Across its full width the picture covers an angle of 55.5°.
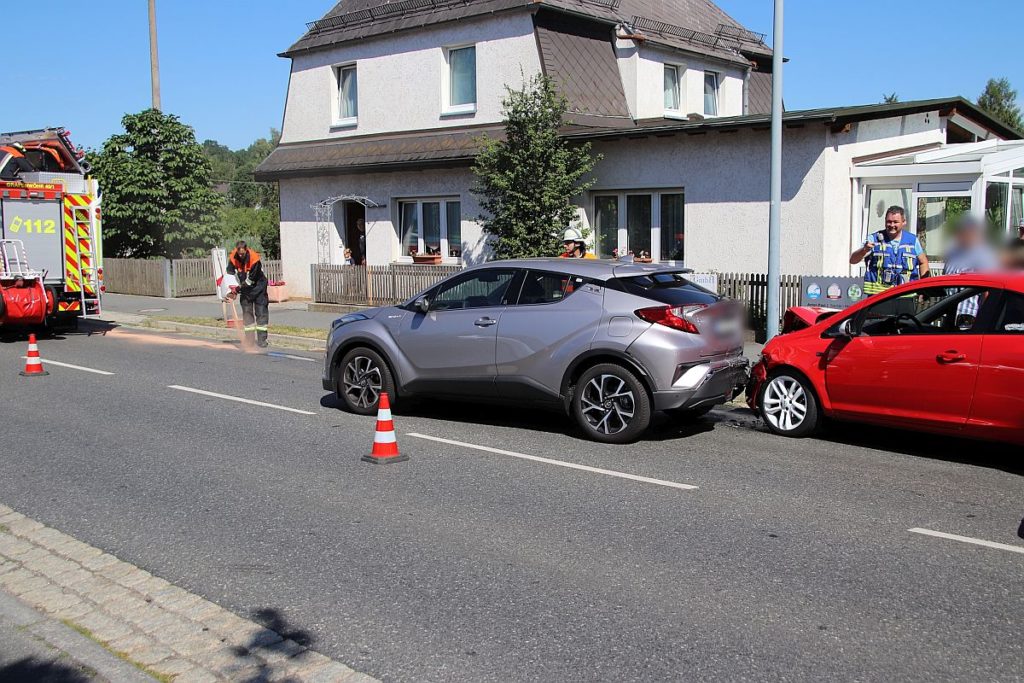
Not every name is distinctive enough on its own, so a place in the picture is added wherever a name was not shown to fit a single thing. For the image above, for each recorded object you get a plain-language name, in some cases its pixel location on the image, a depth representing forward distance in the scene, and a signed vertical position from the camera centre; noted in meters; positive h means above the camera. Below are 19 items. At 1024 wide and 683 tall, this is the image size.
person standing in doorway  24.92 +0.79
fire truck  16.67 +0.56
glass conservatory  15.97 +1.27
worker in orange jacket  16.22 -0.33
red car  7.47 -0.85
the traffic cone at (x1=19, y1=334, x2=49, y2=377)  12.88 -1.25
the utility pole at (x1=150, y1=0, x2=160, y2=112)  26.73 +5.82
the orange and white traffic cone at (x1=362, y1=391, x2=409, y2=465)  7.94 -1.44
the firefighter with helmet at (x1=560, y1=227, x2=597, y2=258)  13.44 +0.25
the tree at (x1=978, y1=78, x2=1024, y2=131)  43.22 +7.15
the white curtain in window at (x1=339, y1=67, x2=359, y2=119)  24.83 +4.42
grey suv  8.41 -0.71
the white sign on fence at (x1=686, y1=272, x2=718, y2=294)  14.45 -0.23
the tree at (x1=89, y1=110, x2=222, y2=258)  29.19 +2.35
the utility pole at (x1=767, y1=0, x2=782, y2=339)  11.42 +0.87
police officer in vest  10.48 +0.06
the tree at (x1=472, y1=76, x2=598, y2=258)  18.44 +1.76
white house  17.03 +2.69
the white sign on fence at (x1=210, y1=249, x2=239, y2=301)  19.23 -0.17
